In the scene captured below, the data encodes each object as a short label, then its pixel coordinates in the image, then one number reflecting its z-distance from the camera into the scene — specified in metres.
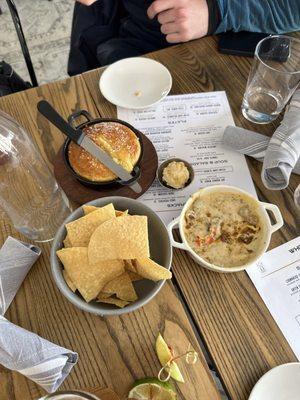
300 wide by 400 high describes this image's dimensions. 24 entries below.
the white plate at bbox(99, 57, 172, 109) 0.93
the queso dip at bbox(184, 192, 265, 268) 0.68
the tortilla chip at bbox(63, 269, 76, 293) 0.58
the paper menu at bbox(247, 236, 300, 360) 0.65
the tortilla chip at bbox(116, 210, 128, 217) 0.63
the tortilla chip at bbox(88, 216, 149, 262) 0.56
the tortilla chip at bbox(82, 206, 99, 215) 0.63
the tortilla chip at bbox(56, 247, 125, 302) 0.57
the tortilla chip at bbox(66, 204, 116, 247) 0.60
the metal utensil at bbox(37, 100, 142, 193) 0.65
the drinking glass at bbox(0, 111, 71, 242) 0.67
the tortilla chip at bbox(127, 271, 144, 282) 0.63
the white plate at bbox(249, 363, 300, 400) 0.59
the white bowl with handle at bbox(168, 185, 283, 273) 0.65
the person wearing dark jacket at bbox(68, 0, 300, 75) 1.00
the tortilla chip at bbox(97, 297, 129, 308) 0.59
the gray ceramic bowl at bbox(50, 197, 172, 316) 0.56
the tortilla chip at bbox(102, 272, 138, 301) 0.59
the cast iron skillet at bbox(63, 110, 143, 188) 0.72
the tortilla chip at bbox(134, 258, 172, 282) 0.56
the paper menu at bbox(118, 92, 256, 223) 0.78
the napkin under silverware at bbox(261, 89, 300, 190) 0.76
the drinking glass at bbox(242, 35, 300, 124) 0.88
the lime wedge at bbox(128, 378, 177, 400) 0.55
